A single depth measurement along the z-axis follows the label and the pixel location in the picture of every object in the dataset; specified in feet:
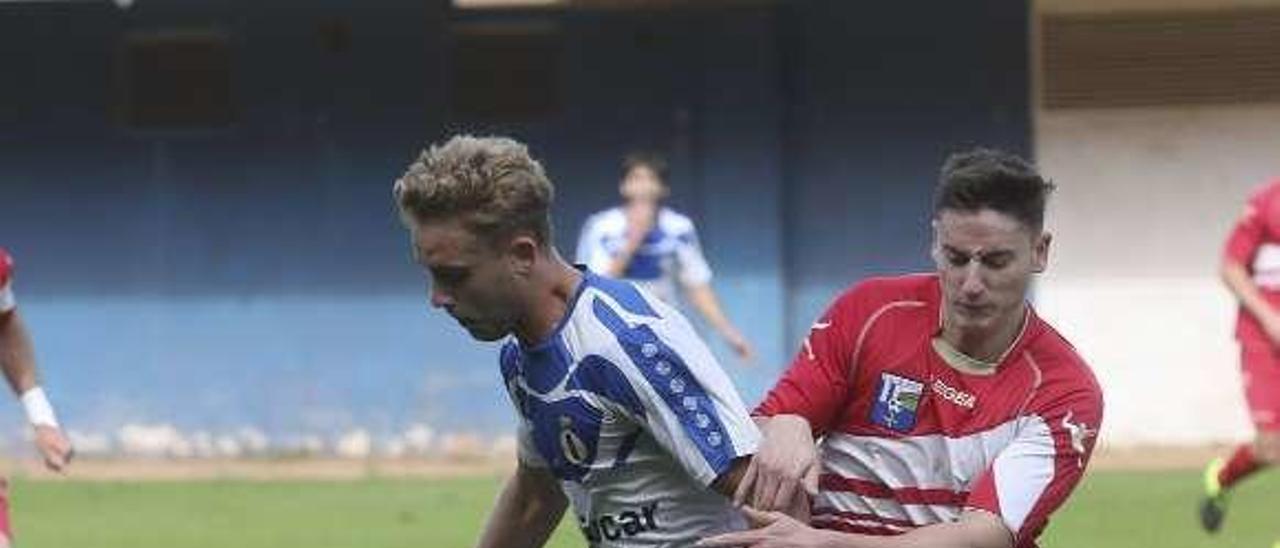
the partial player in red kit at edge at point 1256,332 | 72.84
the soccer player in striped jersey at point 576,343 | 30.12
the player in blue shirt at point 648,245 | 98.58
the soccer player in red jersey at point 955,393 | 31.76
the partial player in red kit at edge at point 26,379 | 54.80
